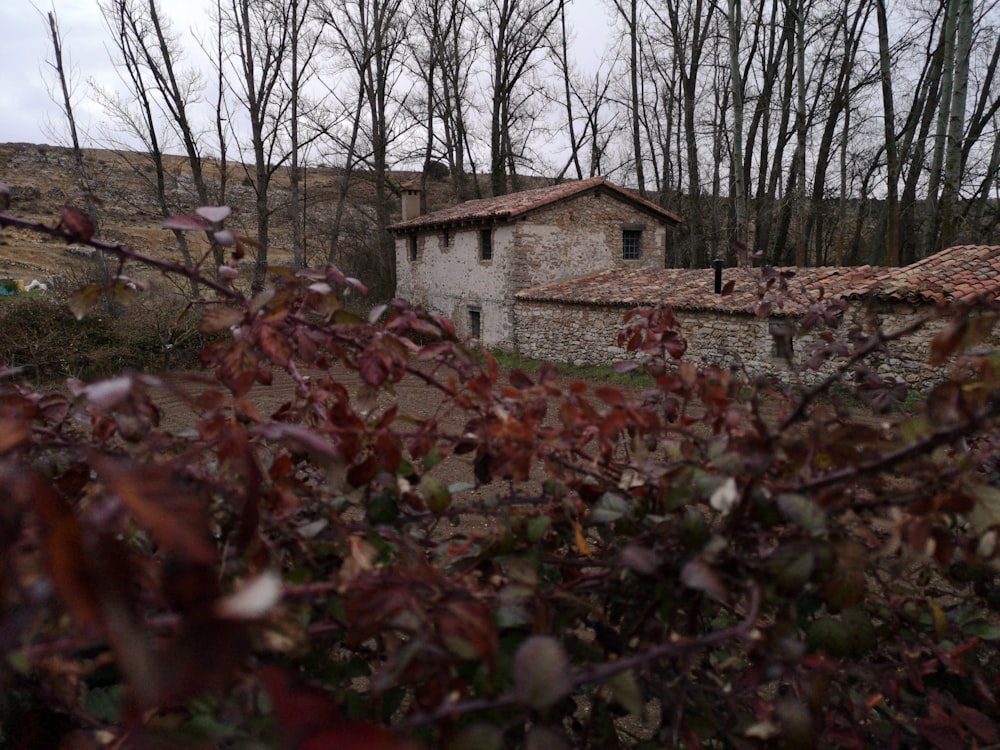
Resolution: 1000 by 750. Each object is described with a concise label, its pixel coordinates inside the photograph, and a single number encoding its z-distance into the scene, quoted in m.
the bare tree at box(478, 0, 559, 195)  22.34
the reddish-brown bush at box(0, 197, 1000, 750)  0.48
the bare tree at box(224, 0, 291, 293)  16.25
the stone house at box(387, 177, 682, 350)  14.99
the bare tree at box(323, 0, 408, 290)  19.47
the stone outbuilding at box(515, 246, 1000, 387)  9.26
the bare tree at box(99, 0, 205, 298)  14.84
